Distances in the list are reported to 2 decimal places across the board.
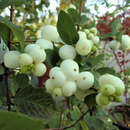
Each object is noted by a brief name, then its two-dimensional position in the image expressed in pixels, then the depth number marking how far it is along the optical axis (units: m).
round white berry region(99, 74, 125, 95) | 0.24
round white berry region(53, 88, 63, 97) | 0.27
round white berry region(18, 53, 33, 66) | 0.27
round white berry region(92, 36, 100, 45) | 0.46
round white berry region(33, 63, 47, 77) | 0.29
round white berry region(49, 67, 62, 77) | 0.27
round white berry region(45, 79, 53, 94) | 0.27
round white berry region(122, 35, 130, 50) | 0.51
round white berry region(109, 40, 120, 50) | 0.56
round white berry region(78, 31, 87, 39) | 0.33
